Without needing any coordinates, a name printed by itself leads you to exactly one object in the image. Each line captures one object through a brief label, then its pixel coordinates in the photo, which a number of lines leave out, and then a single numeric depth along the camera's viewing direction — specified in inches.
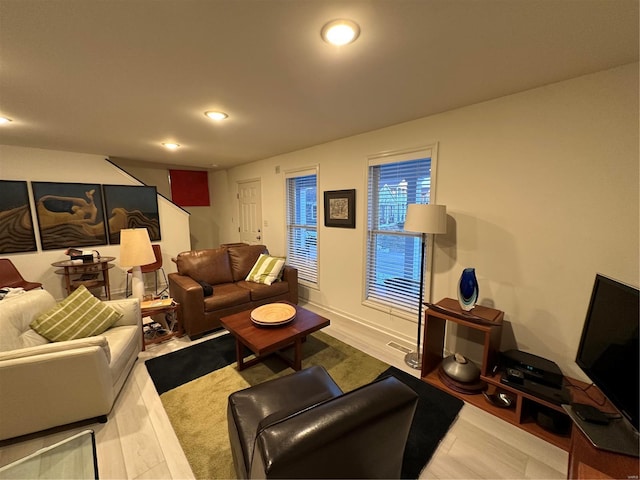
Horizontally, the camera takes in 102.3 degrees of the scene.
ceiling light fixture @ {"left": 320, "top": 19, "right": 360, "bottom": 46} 49.2
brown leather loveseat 112.7
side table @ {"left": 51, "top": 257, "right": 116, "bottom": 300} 142.6
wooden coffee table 82.2
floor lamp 85.4
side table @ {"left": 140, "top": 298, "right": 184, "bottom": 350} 106.3
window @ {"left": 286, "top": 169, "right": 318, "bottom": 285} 151.1
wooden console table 66.9
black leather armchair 29.7
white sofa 59.9
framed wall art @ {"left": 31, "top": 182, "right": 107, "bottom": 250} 149.6
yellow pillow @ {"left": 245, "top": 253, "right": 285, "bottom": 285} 138.5
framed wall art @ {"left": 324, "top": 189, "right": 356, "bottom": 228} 125.8
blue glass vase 79.8
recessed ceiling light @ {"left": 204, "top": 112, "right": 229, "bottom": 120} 95.1
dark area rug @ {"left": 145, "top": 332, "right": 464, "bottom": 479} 62.3
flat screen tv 41.1
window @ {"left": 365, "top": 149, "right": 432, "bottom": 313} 105.9
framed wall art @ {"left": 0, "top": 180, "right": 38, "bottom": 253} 140.0
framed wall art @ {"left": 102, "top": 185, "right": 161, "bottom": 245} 169.8
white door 191.3
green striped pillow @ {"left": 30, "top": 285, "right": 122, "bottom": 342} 76.2
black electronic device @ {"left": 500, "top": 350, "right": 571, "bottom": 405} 64.2
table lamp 102.1
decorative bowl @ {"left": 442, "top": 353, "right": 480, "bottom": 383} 80.9
